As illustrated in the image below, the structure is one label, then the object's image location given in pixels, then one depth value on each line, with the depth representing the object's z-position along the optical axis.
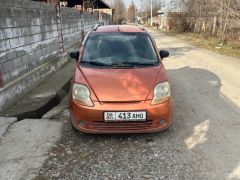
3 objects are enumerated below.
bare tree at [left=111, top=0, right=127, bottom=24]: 57.11
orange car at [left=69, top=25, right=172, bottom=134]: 3.09
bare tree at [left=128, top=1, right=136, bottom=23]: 78.76
